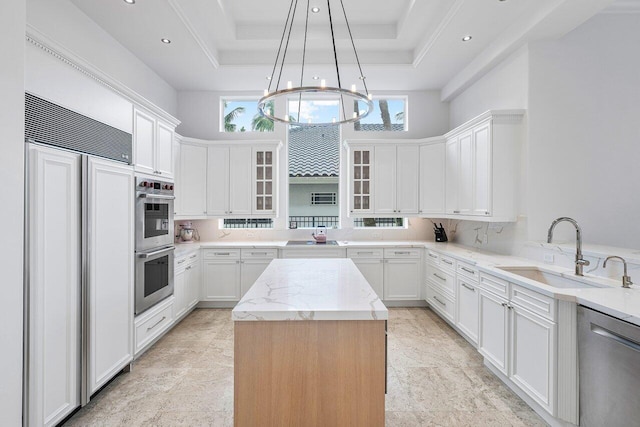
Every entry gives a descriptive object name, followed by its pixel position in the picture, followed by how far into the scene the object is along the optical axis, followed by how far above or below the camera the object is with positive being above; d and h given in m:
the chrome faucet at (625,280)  1.95 -0.43
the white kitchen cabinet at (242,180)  4.49 +0.47
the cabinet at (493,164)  3.21 +0.52
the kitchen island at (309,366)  1.45 -0.74
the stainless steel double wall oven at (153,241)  2.68 -0.28
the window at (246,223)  4.91 -0.18
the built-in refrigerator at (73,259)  1.69 -0.31
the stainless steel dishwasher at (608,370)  1.47 -0.83
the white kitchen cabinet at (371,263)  4.30 -0.72
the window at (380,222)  5.02 -0.16
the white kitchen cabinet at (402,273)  4.31 -0.86
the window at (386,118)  5.00 +1.55
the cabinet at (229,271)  4.26 -0.83
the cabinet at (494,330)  2.38 -0.98
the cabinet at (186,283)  3.60 -0.90
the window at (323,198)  6.38 +0.29
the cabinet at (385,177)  4.60 +0.53
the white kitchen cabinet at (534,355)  1.92 -0.97
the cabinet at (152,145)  2.73 +0.66
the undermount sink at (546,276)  2.34 -0.54
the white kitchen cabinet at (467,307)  2.98 -0.98
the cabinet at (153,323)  2.71 -1.09
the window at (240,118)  4.98 +1.55
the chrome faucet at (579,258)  2.25 -0.34
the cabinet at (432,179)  4.37 +0.48
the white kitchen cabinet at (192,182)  4.24 +0.42
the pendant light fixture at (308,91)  1.87 +0.76
